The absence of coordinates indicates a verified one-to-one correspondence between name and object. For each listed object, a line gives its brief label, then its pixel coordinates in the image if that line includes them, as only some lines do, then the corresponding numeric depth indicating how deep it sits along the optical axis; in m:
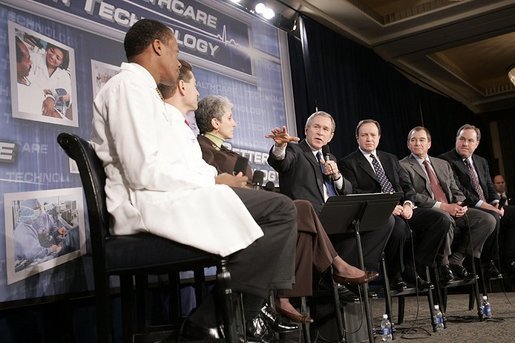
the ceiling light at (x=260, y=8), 5.03
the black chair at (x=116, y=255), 1.70
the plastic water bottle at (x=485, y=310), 3.82
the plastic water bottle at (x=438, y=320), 3.59
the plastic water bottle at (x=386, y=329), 3.22
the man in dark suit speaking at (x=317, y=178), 3.38
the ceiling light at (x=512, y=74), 9.31
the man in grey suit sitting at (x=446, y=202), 4.13
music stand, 2.79
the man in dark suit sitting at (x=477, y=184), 4.69
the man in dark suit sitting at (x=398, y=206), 3.83
